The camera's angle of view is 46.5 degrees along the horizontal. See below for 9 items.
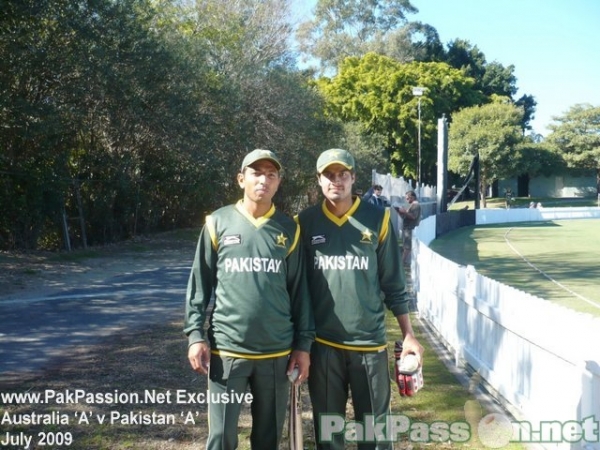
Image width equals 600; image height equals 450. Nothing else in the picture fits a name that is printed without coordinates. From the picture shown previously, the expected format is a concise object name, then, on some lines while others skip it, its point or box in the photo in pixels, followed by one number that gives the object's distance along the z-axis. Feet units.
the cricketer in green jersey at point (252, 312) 11.96
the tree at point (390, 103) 184.85
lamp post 136.54
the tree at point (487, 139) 193.16
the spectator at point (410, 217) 58.49
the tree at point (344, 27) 212.64
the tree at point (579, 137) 211.82
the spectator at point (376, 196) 59.00
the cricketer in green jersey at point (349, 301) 12.64
